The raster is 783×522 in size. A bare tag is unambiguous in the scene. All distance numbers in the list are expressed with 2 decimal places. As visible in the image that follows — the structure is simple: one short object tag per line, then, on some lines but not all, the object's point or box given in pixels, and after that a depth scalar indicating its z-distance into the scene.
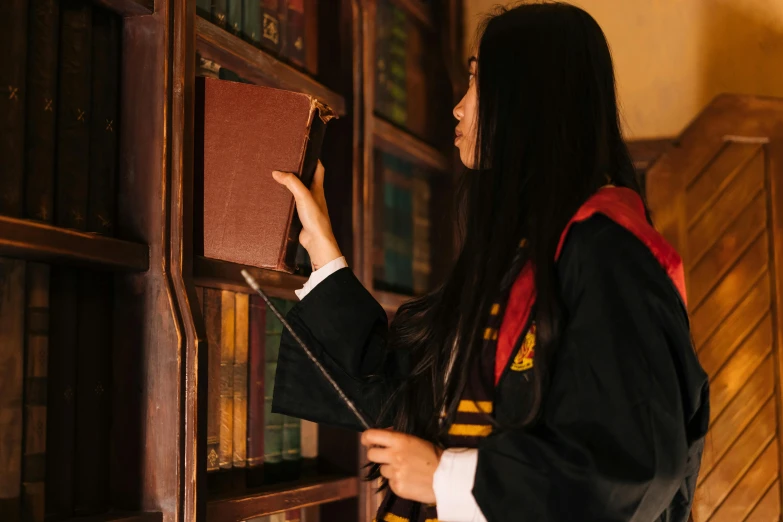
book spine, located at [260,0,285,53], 1.57
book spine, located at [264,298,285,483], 1.52
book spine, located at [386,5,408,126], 2.10
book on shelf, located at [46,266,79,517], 1.08
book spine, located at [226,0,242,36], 1.46
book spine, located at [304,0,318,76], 1.73
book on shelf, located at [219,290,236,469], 1.40
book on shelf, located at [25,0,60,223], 1.05
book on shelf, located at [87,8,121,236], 1.16
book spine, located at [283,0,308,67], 1.65
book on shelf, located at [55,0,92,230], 1.10
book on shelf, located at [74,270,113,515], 1.14
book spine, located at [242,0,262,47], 1.50
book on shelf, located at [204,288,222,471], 1.36
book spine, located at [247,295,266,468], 1.47
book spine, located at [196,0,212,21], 1.38
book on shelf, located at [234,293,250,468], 1.43
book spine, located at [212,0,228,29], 1.43
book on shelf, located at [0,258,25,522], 1.01
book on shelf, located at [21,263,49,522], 1.04
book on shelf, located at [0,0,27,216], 1.00
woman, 0.89
